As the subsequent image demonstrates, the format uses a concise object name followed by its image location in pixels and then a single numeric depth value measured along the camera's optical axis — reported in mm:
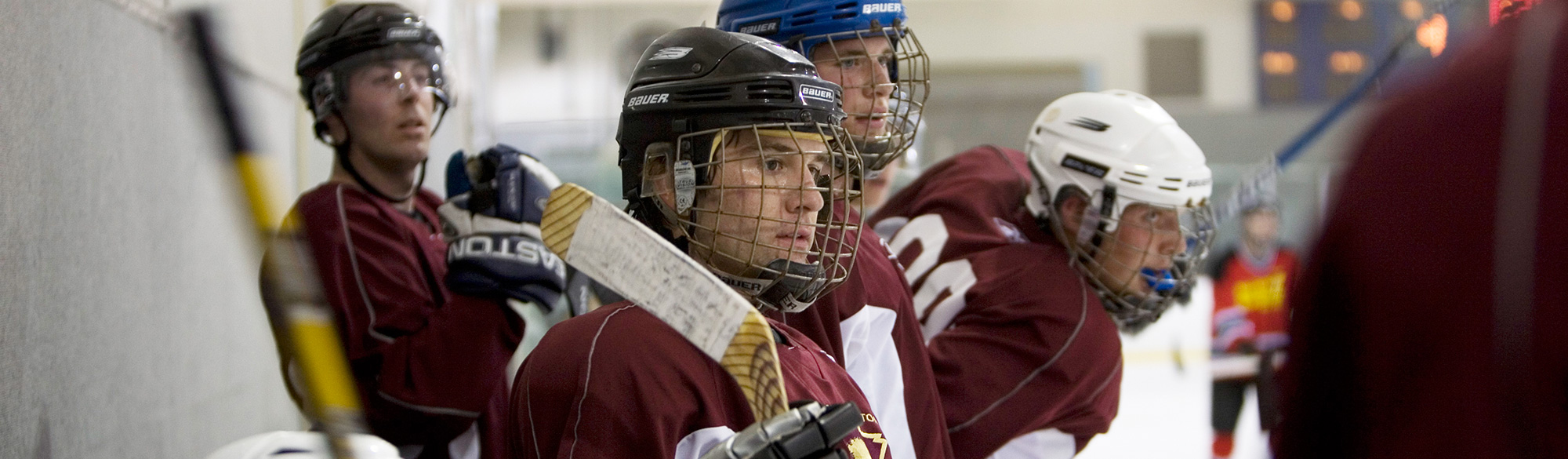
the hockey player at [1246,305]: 14671
